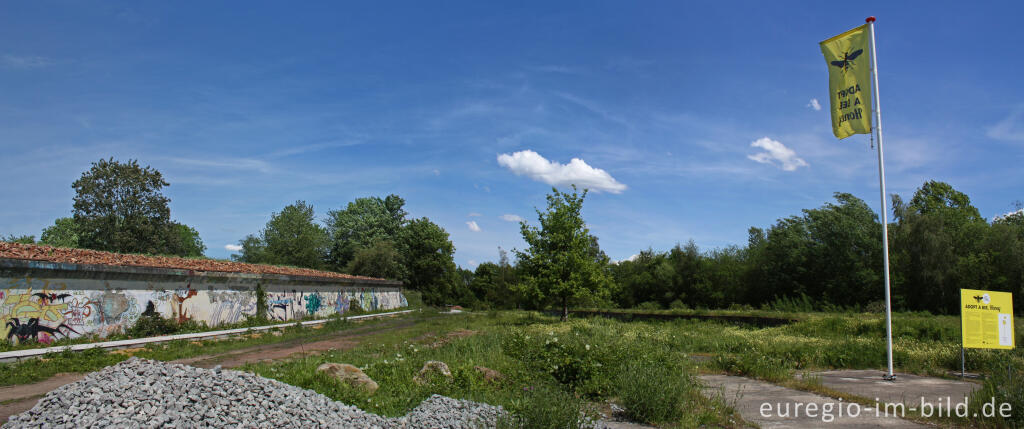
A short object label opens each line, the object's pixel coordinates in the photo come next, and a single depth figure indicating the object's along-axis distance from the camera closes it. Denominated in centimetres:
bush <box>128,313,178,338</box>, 1851
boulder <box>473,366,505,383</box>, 870
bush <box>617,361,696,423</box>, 664
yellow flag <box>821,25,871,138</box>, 1085
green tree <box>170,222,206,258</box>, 7919
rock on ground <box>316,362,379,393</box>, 791
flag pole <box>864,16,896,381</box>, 991
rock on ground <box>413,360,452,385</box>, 842
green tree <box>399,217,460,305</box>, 5769
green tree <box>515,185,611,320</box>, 2536
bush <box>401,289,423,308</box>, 5156
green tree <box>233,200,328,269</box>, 6022
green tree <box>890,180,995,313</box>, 2953
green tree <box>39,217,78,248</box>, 5591
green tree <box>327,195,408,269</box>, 6438
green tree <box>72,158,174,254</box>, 4478
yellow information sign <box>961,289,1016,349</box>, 1020
